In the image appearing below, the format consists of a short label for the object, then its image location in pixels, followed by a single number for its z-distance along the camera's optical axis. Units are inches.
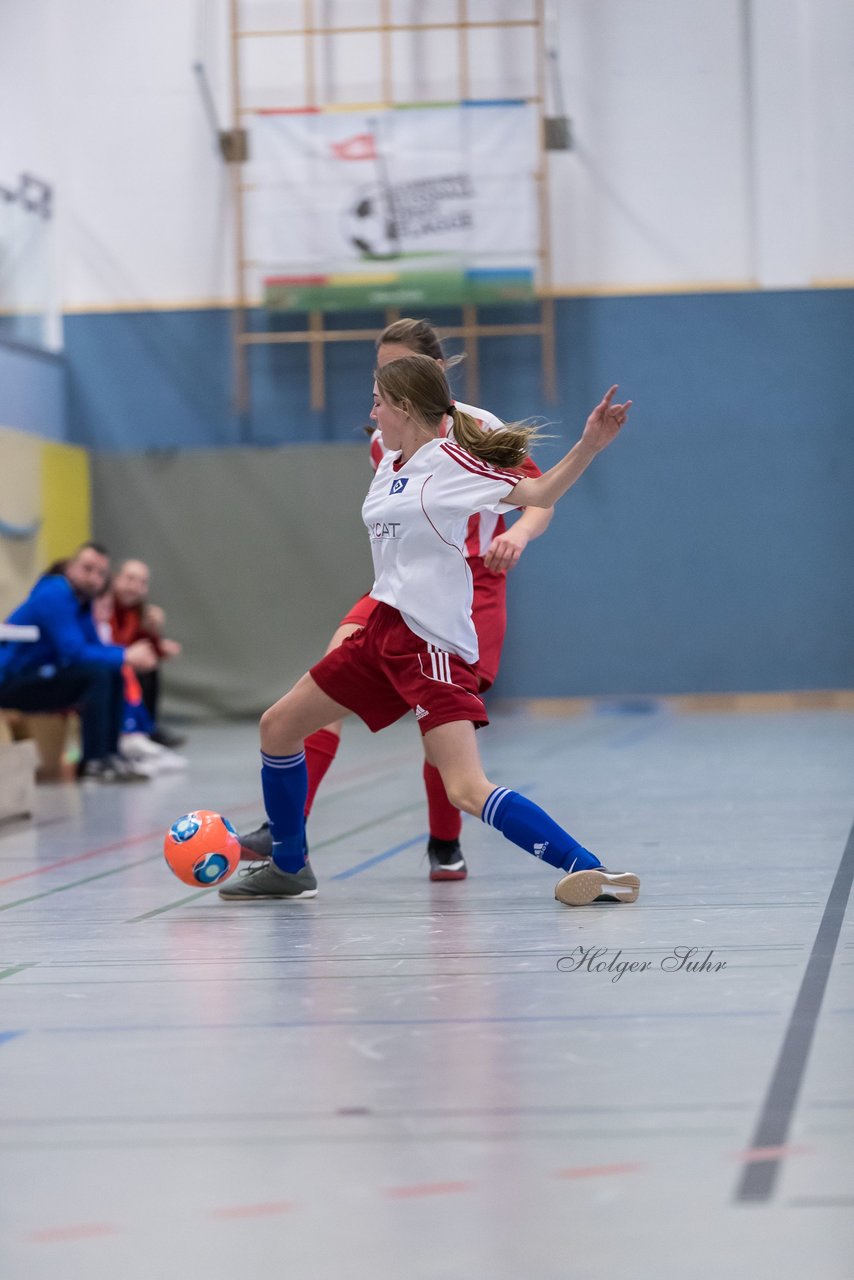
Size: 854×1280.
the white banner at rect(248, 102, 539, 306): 986.1
